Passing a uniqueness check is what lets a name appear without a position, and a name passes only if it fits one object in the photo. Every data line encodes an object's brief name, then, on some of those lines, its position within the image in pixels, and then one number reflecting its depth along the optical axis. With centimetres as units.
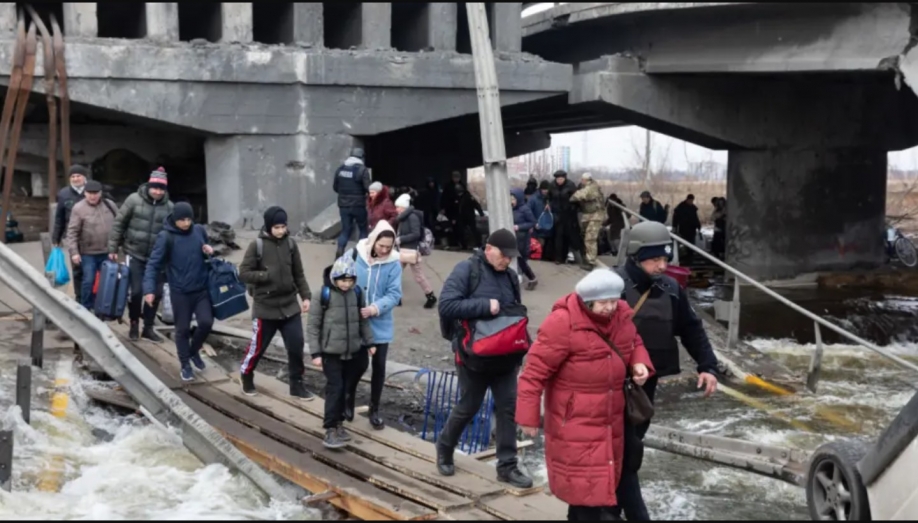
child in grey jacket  682
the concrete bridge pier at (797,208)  1992
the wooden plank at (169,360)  873
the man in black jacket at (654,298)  525
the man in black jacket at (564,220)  1602
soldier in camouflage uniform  1510
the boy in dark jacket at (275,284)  779
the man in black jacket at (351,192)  1327
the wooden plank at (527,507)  555
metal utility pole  886
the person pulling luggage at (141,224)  923
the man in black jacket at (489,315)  590
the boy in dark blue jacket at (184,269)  838
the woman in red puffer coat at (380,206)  1307
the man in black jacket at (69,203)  991
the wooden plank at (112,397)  795
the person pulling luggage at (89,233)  955
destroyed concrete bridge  1499
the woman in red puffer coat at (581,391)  465
